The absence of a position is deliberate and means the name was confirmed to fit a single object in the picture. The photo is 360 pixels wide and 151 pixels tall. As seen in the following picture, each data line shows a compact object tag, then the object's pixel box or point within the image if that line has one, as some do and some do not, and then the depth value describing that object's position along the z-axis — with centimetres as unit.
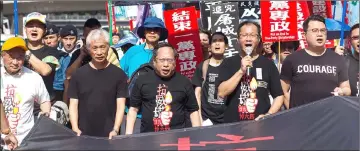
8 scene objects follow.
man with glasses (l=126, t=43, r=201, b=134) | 567
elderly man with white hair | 566
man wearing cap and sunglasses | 709
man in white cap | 697
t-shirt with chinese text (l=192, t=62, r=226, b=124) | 696
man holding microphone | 577
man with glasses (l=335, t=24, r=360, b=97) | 637
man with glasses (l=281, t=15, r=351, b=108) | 584
